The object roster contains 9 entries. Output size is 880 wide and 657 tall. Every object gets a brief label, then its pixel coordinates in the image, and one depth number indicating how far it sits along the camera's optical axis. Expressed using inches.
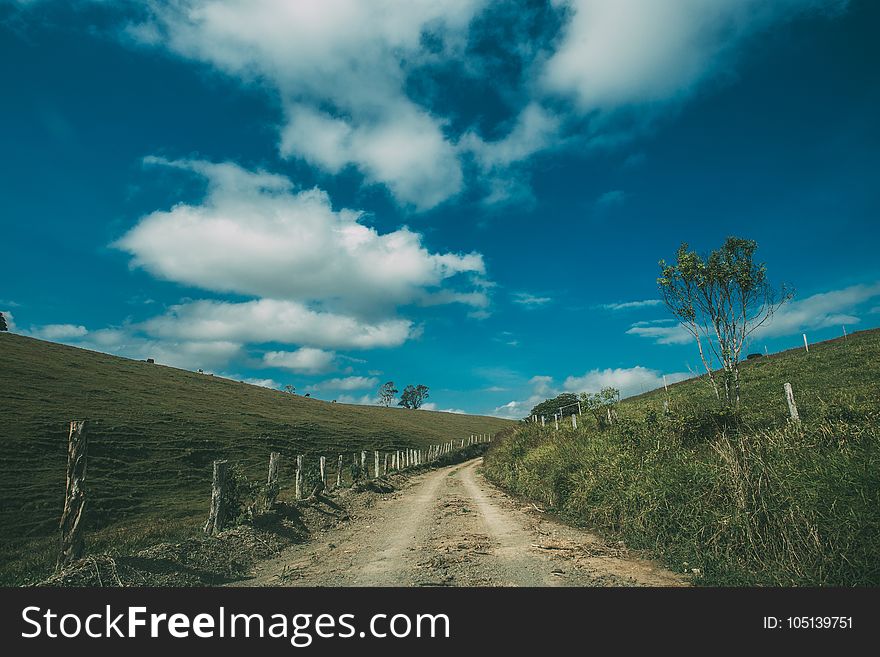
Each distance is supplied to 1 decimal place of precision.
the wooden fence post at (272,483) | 550.3
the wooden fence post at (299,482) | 727.0
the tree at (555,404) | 3197.8
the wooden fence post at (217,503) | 445.9
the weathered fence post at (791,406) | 503.2
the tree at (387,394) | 6998.0
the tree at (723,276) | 892.6
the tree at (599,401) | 1230.4
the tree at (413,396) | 7193.4
